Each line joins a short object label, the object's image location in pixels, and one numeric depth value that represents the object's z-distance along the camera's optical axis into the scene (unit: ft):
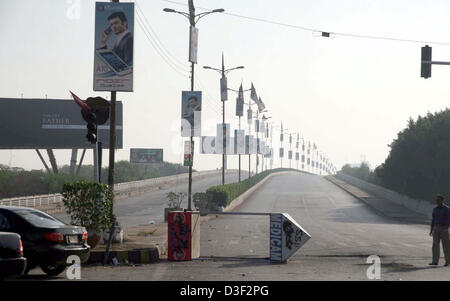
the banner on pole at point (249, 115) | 305.94
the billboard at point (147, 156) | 449.06
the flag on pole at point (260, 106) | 294.46
